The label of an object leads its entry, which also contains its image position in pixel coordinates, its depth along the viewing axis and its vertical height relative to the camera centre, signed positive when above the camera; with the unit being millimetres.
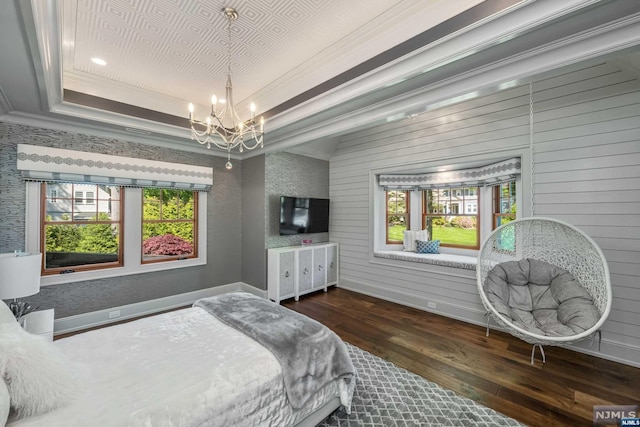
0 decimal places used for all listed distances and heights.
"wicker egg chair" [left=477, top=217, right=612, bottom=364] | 2174 -456
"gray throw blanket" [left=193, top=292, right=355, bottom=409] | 1659 -910
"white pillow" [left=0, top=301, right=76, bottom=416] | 1121 -743
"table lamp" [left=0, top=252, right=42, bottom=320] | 2127 -557
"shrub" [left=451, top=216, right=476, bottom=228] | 4322 -128
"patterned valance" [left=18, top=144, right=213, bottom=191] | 2930 +555
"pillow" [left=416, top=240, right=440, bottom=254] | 4496 -567
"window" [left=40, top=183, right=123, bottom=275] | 3189 -208
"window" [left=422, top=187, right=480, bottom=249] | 4301 -36
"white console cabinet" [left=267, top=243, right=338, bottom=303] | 4184 -971
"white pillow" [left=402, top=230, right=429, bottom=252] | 4711 -424
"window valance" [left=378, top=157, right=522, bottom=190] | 3422 +582
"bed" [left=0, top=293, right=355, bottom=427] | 1168 -894
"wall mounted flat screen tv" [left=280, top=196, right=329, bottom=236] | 4457 -29
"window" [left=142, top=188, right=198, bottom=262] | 3879 -183
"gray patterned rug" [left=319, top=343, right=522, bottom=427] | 1866 -1473
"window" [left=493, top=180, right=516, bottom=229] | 3715 +175
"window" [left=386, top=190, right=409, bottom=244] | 4941 -3
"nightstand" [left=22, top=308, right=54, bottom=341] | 2229 -977
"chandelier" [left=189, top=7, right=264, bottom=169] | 2104 +987
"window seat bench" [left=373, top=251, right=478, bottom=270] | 3600 -679
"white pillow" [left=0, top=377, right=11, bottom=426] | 1014 -760
